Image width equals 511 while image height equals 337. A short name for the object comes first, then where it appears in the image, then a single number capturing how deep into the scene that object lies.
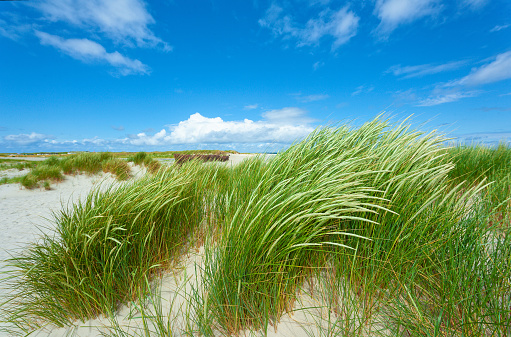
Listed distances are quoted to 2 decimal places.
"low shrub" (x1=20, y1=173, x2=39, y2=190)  7.75
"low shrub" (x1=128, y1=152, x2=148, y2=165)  11.56
